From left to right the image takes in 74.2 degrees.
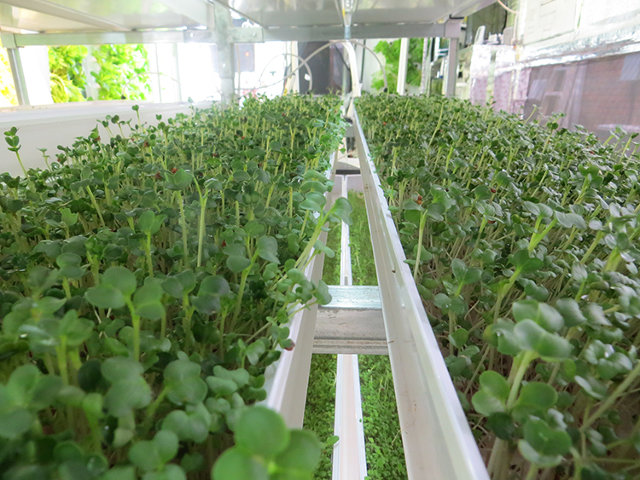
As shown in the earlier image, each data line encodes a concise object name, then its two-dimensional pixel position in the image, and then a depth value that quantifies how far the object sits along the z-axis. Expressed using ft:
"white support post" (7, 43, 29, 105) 8.80
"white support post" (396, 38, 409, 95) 17.98
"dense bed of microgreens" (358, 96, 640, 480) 1.19
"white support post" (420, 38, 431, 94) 16.02
